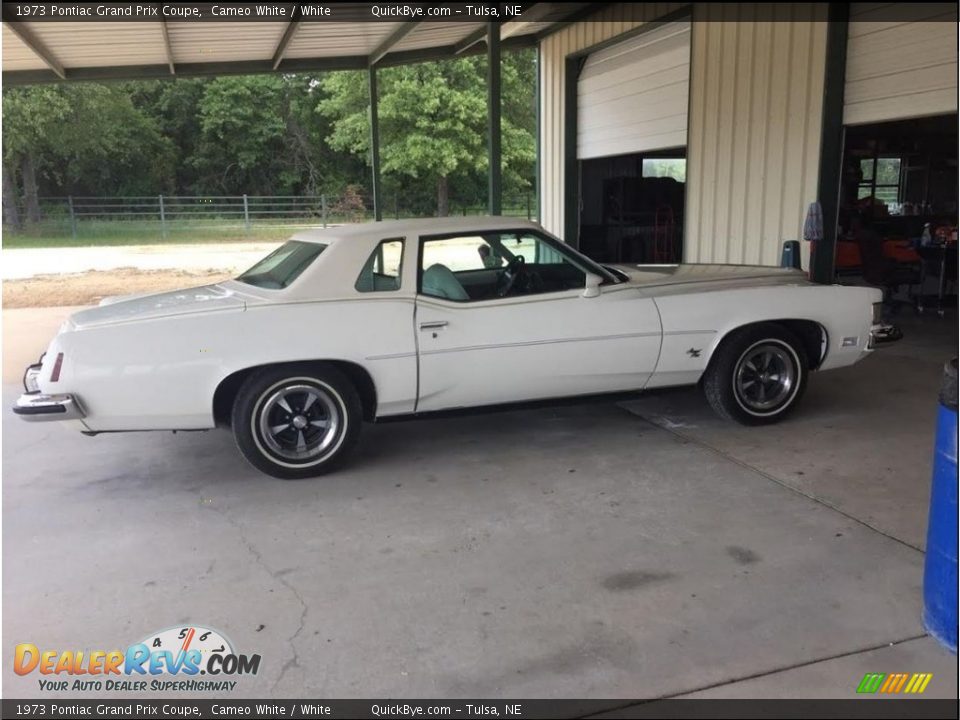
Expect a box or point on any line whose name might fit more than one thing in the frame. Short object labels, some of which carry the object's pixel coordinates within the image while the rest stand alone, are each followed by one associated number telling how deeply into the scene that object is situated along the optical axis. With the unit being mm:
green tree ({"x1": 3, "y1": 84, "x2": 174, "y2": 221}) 33969
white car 4336
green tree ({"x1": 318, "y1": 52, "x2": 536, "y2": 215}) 33844
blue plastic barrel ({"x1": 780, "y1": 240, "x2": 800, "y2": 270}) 8883
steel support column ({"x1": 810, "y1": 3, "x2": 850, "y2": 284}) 8516
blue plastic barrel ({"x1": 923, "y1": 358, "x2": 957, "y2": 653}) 2766
